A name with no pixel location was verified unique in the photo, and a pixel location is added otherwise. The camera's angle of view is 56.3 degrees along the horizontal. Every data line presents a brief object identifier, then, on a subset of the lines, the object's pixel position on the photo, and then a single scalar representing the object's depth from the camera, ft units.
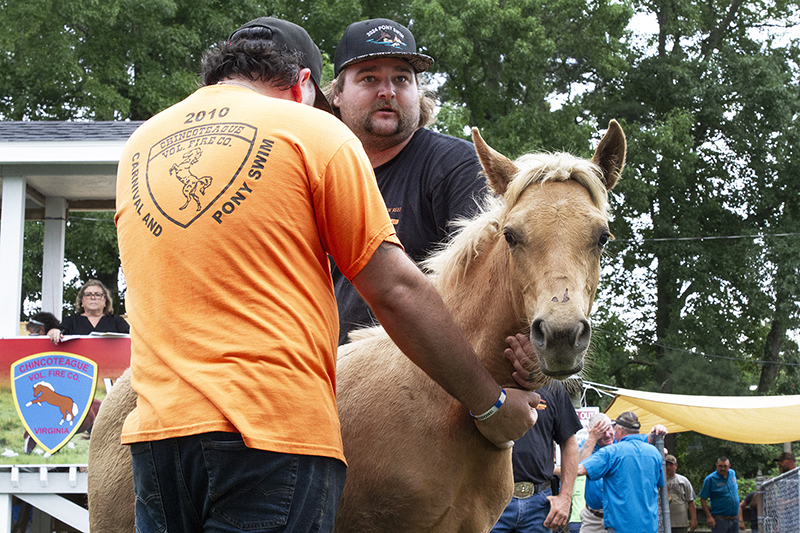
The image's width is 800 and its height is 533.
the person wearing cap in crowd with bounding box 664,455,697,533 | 40.96
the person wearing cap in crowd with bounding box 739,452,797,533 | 46.06
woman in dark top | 28.12
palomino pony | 8.20
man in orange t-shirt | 5.90
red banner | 26.78
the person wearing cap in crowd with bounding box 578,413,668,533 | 28.85
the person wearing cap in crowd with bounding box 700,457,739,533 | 48.34
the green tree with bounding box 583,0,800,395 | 79.61
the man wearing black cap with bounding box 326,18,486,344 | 11.25
